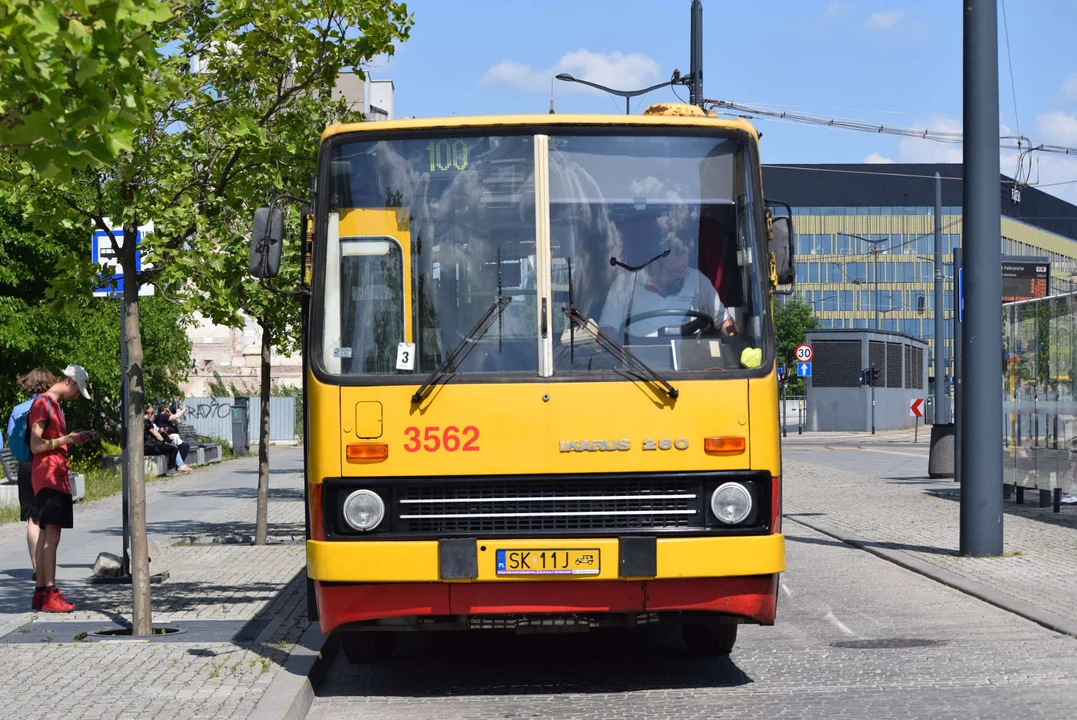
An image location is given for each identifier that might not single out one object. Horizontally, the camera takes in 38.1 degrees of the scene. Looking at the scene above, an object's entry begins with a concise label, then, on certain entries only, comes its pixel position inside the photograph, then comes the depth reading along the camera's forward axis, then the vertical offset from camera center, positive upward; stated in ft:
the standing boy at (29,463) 36.60 -1.94
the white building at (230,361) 222.69 +2.89
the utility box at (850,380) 205.67 -0.35
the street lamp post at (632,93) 103.15 +19.78
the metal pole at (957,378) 79.43 -0.08
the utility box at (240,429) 140.56 -4.29
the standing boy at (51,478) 35.53 -2.20
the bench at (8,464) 71.36 -3.72
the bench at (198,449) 116.98 -5.23
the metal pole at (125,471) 37.83 -2.36
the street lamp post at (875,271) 340.76 +24.27
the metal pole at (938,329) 121.18 +4.24
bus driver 25.40 +1.39
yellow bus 24.67 +0.09
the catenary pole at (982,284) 45.27 +2.71
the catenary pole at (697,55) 96.89 +20.34
